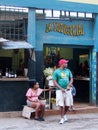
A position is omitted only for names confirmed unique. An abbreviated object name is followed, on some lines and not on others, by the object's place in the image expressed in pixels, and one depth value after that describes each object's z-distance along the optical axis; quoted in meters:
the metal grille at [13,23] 12.59
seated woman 11.74
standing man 11.33
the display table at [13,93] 12.16
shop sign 13.35
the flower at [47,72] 13.41
